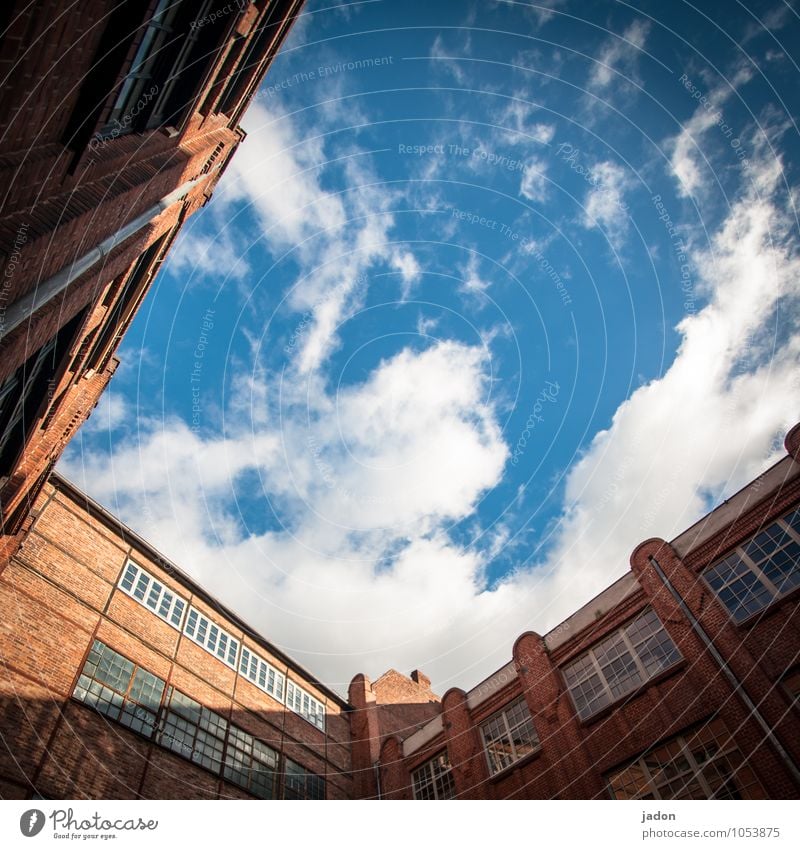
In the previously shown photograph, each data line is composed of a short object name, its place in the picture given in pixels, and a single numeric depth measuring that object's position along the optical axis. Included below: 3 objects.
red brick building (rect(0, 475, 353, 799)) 12.50
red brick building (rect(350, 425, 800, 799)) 12.45
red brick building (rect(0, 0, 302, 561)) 5.18
